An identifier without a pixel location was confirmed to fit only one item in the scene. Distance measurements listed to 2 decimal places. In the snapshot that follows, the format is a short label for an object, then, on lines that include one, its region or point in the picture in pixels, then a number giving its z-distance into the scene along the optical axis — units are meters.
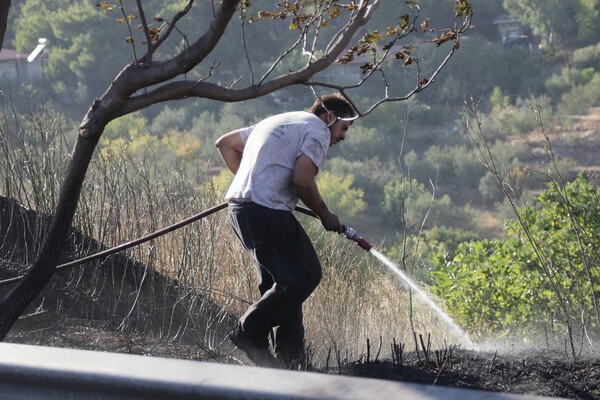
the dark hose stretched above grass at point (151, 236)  11.44
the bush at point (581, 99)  128.25
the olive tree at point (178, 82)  9.69
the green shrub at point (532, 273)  13.02
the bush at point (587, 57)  133.25
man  10.71
